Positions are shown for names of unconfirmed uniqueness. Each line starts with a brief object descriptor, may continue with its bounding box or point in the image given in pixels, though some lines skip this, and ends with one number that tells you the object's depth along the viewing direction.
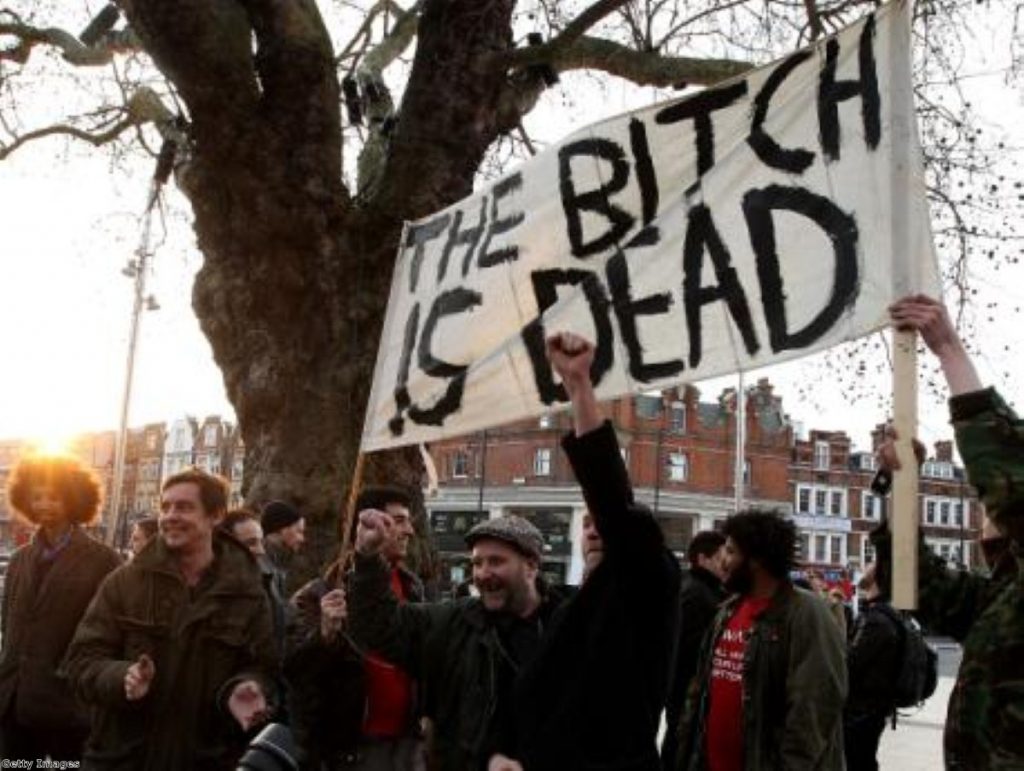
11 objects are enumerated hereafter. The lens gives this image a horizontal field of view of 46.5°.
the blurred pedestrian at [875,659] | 6.17
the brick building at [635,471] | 60.28
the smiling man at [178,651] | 3.88
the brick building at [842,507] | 70.81
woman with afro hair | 5.02
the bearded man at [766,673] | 4.37
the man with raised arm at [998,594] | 2.66
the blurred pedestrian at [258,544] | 4.63
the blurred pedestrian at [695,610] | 5.60
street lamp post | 8.99
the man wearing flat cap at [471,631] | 3.52
